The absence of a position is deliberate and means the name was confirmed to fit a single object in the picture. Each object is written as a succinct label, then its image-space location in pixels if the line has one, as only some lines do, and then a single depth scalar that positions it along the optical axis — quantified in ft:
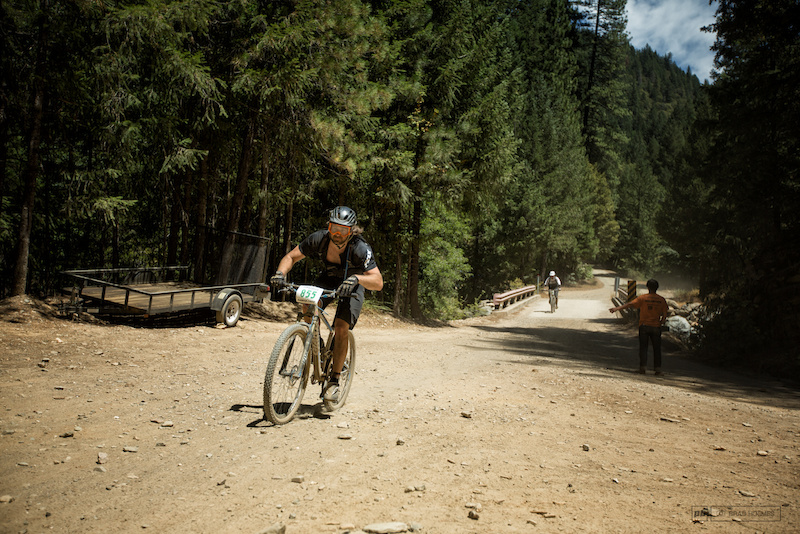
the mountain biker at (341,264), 18.04
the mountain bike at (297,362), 16.86
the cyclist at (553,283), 99.04
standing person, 36.47
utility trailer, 35.86
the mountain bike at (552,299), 100.78
